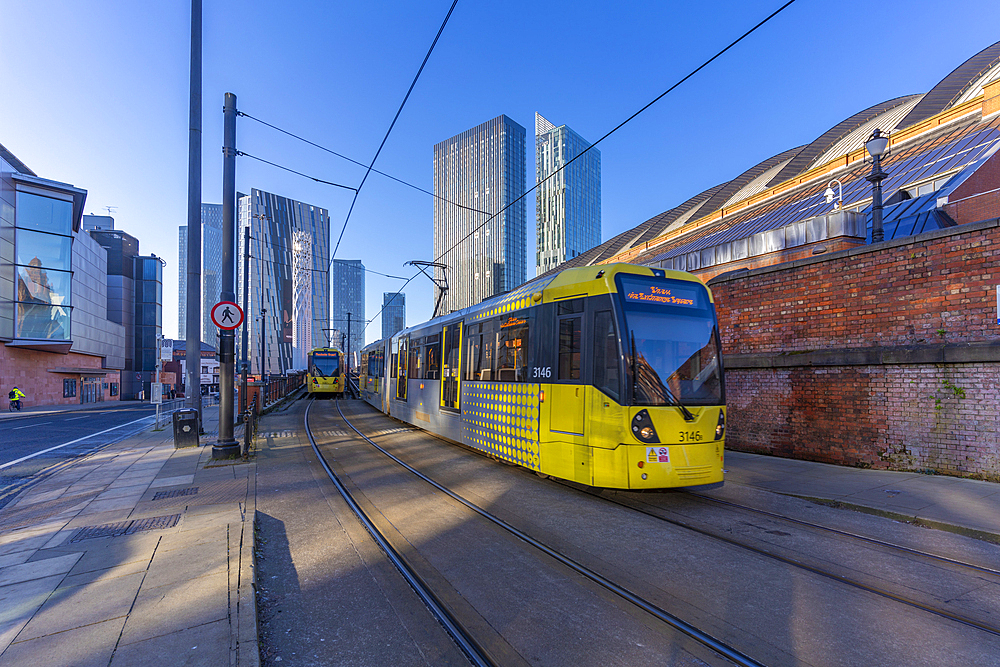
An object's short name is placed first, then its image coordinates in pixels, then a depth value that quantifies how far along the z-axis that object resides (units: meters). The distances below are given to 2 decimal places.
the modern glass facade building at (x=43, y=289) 34.22
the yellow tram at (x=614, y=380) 6.32
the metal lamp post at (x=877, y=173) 10.27
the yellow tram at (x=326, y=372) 34.47
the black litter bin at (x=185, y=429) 12.10
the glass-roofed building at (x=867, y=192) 13.63
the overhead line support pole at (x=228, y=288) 10.20
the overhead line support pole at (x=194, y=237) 11.75
